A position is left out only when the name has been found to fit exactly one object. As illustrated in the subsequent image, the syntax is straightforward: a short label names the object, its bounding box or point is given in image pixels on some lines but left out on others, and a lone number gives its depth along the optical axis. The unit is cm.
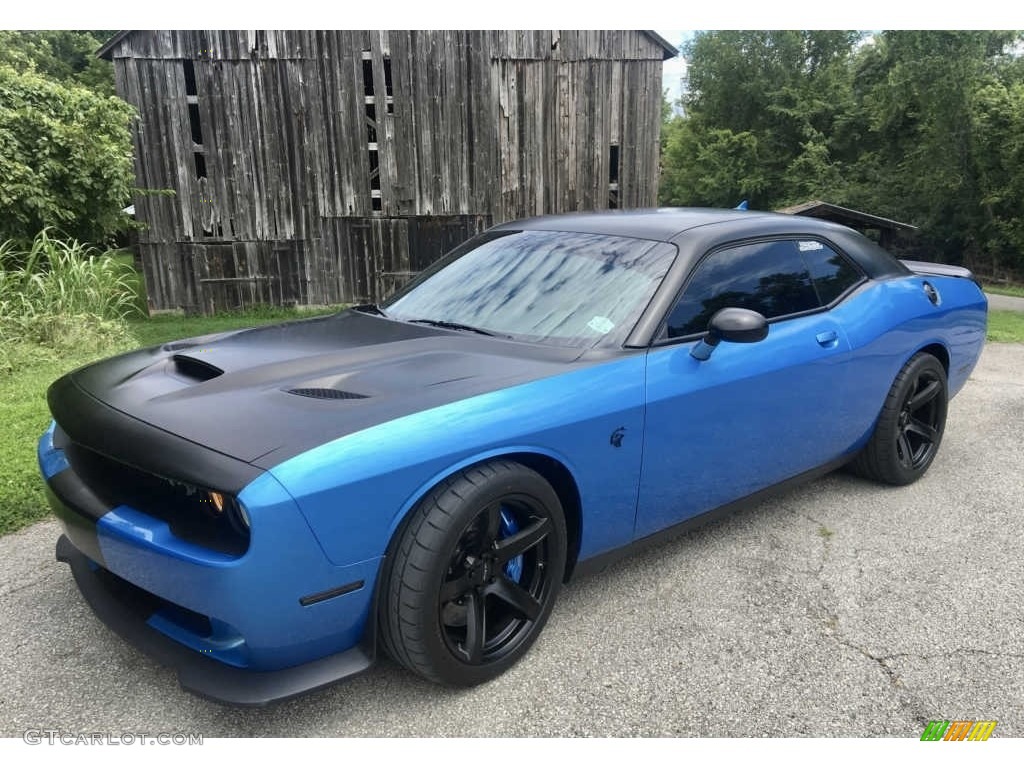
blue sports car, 201
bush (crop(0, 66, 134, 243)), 870
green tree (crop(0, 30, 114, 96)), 2753
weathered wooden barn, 1348
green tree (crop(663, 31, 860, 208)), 3728
